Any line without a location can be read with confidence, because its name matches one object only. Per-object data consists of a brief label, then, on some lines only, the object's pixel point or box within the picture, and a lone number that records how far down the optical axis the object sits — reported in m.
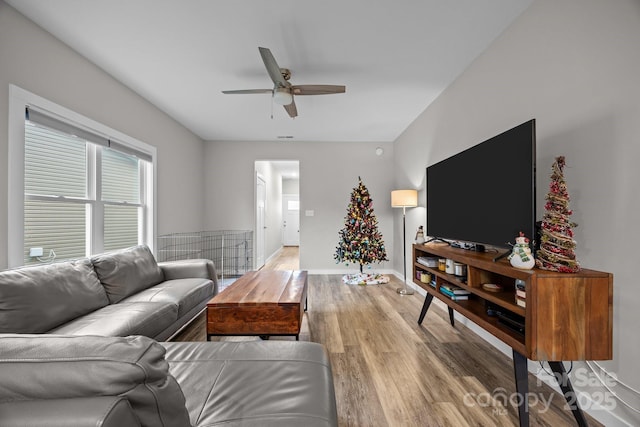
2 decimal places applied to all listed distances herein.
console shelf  1.38
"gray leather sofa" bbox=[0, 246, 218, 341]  1.69
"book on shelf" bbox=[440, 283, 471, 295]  2.31
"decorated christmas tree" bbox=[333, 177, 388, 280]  4.92
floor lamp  4.16
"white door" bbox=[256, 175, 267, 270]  5.97
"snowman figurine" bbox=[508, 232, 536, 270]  1.53
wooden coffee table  2.12
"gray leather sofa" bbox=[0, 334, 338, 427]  0.52
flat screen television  1.68
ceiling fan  2.53
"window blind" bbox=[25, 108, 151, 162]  2.22
